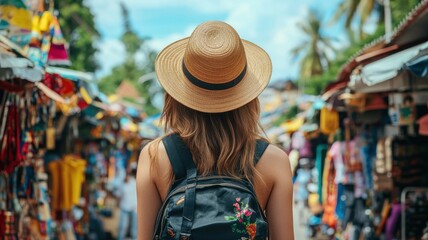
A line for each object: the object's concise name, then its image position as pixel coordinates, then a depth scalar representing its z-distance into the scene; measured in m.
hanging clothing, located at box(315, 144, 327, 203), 13.77
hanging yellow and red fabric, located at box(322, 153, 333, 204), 12.56
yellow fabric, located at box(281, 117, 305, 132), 15.70
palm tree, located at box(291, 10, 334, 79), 58.38
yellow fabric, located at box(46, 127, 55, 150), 9.53
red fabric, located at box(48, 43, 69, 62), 8.30
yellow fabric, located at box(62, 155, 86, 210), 10.50
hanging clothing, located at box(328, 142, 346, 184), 11.59
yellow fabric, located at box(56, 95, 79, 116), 9.13
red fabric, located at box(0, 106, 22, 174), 7.07
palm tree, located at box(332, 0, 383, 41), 25.19
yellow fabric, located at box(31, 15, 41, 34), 7.63
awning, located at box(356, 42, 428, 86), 6.69
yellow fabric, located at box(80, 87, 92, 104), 9.09
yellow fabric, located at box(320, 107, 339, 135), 11.58
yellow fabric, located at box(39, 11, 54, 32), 7.81
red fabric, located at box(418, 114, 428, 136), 7.43
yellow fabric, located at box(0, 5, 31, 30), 7.06
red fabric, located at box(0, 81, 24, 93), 6.56
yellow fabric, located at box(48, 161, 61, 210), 10.42
